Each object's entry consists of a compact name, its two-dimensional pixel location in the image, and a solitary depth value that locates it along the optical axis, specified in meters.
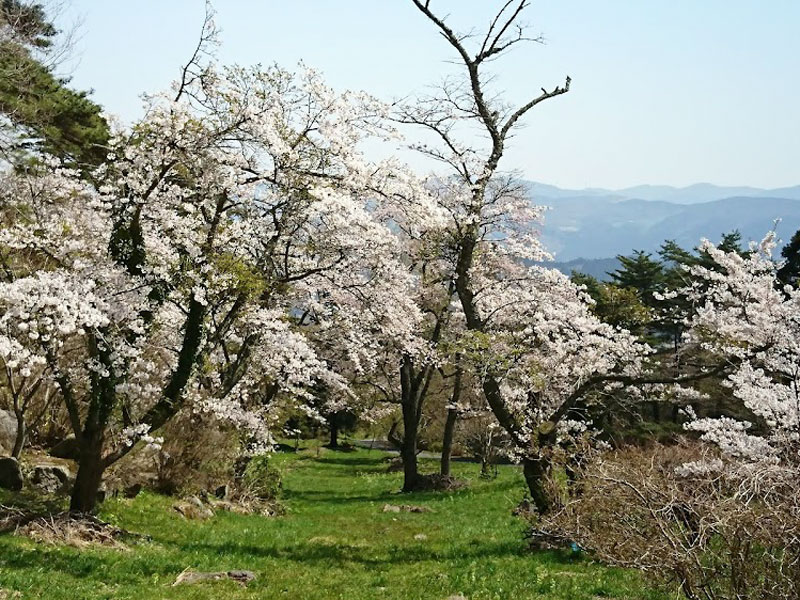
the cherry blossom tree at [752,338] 12.65
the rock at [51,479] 14.09
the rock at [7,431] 15.59
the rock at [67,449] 17.30
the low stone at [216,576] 10.02
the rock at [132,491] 16.00
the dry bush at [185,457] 17.36
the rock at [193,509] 16.22
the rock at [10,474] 13.36
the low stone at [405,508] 21.11
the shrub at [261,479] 21.44
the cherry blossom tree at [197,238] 11.91
